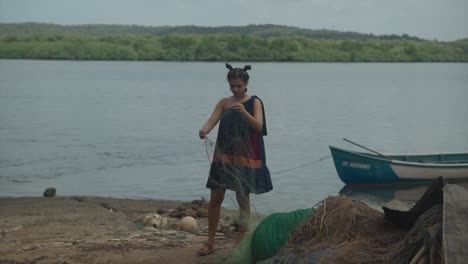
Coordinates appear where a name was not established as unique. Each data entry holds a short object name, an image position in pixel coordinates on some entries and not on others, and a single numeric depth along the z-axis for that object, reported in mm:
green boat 16594
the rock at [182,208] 10689
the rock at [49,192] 13984
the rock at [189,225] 8617
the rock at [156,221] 8953
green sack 6074
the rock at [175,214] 10177
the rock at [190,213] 10236
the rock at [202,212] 10266
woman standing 6820
